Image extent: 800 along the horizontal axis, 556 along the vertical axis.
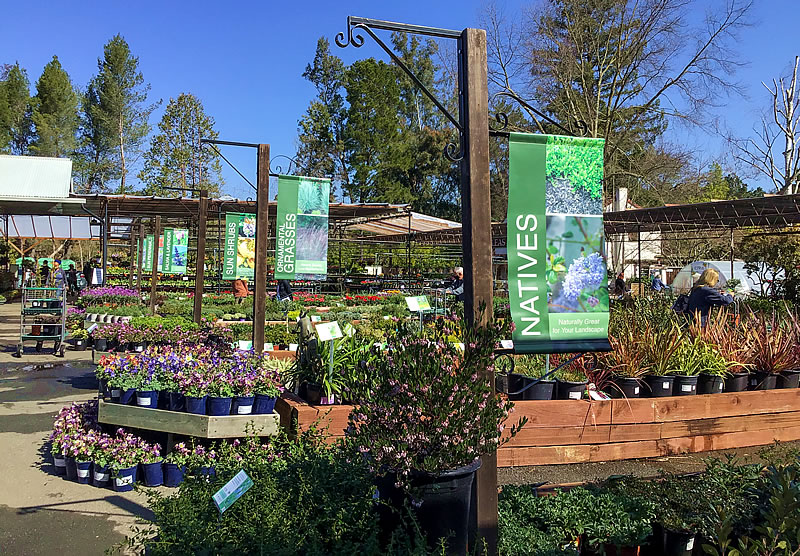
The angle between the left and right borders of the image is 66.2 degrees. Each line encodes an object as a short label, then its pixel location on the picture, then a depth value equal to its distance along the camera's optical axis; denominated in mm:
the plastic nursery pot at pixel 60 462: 5133
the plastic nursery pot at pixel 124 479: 4727
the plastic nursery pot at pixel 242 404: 4945
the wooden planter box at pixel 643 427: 5234
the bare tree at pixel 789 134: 23609
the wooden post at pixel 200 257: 8828
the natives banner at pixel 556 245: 3422
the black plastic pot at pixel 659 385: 5685
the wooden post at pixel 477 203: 3119
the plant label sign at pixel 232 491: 2633
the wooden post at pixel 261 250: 6805
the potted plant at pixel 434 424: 2766
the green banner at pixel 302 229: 7605
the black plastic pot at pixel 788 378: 6343
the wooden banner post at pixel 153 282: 12859
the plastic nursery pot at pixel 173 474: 4832
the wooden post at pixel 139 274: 16156
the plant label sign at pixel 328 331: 4547
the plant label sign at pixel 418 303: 5890
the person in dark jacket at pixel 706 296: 7980
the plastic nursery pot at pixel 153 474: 4797
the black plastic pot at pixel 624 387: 5637
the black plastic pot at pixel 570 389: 5452
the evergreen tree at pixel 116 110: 42688
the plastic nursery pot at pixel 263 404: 4996
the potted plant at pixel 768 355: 6266
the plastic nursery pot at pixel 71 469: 4973
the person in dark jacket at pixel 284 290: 15867
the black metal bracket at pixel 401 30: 3254
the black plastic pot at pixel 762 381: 6246
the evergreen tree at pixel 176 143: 33344
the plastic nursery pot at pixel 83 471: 4902
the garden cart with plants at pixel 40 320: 10914
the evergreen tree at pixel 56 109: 42438
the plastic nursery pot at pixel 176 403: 5062
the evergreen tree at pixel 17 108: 43938
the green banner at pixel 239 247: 13367
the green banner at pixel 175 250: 17594
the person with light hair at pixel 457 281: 11868
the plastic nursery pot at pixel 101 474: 4827
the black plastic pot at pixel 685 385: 5738
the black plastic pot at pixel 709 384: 5887
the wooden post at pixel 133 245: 19661
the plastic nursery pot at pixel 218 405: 4887
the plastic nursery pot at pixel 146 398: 5078
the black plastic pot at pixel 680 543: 3086
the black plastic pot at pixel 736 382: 6074
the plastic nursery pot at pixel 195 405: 4910
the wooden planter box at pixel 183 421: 4859
